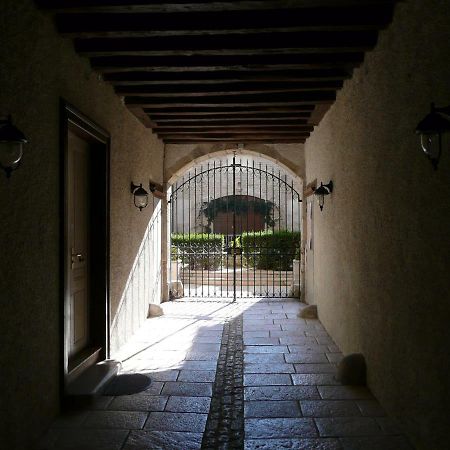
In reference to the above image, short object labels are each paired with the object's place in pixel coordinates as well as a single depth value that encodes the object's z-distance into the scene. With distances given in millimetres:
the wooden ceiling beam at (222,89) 4707
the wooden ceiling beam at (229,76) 4406
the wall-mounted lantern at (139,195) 5719
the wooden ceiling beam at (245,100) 5191
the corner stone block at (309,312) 6809
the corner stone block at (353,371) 3951
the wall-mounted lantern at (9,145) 2365
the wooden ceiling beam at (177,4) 2994
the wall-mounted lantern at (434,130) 2176
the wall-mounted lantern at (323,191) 5621
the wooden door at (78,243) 4141
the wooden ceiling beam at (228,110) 5652
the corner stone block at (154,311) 7016
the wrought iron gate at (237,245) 9398
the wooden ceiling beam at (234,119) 6078
